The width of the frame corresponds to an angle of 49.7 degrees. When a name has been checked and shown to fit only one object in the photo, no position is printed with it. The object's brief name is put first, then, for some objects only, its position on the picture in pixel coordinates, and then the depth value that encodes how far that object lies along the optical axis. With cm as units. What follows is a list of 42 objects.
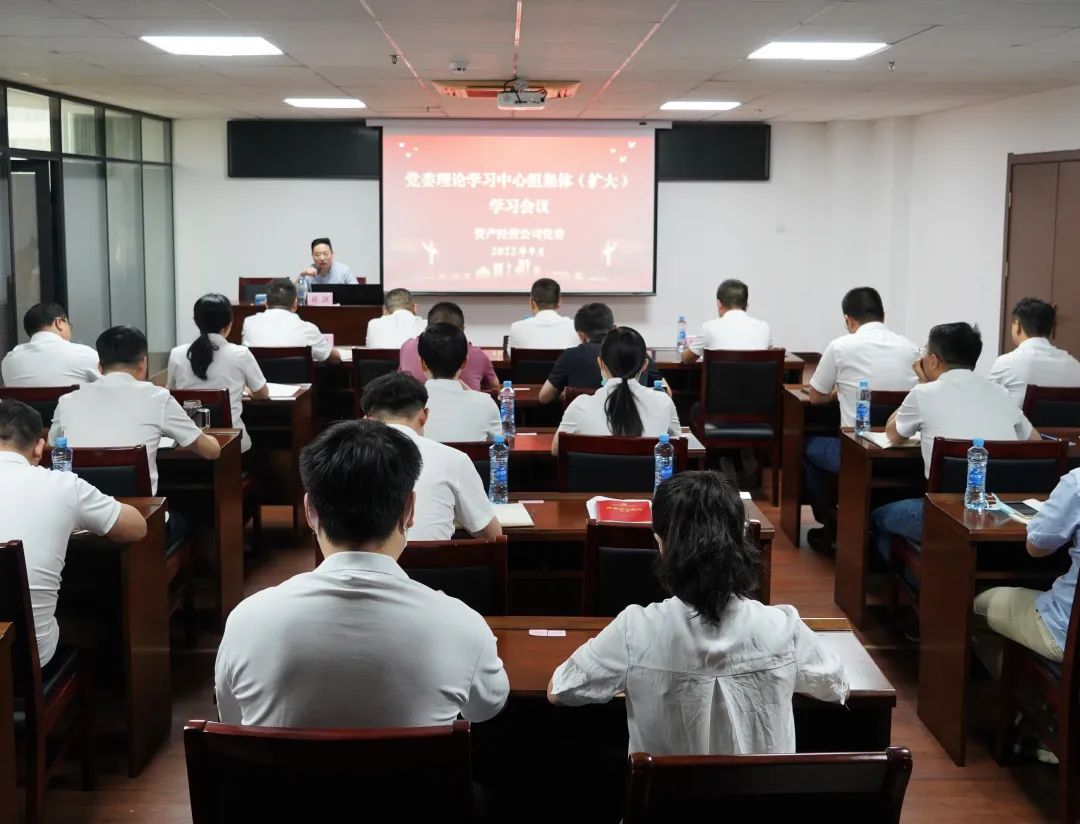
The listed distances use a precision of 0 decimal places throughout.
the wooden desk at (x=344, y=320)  825
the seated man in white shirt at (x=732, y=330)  728
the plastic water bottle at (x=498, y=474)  386
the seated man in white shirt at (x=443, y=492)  308
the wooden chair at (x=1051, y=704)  310
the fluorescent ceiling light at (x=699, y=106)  975
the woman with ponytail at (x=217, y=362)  558
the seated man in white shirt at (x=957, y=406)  434
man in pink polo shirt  590
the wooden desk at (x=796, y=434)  601
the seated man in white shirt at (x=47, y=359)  566
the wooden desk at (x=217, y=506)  459
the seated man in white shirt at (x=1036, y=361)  541
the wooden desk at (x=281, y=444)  602
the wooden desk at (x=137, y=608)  336
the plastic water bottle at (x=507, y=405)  545
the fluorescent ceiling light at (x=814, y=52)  645
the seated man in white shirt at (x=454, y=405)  422
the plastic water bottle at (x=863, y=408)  521
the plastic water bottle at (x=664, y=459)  393
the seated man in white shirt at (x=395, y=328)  738
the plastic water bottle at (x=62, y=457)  381
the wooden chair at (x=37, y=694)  275
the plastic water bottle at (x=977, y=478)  366
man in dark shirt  568
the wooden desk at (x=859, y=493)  466
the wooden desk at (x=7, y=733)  257
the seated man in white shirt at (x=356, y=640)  186
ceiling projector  813
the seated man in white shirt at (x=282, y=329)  711
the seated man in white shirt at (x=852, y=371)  574
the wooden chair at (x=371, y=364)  692
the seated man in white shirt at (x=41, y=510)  293
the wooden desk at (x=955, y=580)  349
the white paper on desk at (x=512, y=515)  344
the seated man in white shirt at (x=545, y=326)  705
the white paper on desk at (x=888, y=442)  458
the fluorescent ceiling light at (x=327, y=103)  964
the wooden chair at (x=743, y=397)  667
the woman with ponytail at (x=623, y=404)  430
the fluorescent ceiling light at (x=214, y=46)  632
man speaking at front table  968
